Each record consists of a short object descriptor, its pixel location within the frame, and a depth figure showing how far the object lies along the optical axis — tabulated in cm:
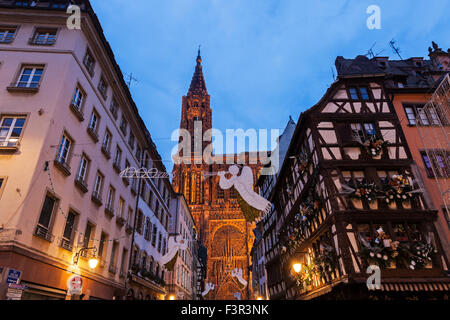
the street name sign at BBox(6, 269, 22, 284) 846
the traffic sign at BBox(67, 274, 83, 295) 1140
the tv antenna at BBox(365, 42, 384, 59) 1981
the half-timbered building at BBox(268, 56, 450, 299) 1130
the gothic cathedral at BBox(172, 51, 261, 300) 6266
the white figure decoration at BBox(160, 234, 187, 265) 2428
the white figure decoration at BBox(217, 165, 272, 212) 1104
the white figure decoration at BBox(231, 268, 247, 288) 4010
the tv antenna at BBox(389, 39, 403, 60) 2028
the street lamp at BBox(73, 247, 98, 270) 1202
